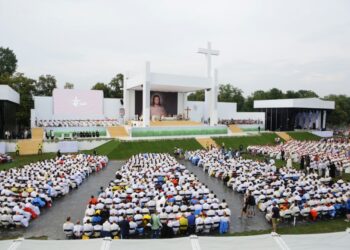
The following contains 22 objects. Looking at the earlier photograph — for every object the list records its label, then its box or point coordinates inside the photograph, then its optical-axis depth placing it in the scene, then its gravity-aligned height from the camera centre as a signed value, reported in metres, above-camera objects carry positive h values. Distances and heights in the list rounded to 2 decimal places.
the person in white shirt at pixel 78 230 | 9.11 -3.56
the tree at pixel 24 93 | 36.41 +2.63
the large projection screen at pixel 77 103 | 37.41 +1.59
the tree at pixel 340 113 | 61.69 +0.81
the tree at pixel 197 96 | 67.75 +4.65
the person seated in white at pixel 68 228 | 9.18 -3.53
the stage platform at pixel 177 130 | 30.28 -1.62
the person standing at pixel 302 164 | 20.05 -3.23
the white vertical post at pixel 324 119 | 47.97 -0.37
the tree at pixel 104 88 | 51.34 +4.83
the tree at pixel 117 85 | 53.56 +5.54
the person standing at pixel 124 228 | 9.19 -3.52
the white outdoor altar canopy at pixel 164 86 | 33.09 +3.68
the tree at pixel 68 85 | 53.34 +5.39
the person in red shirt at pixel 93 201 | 11.03 -3.27
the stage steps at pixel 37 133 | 30.92 -1.98
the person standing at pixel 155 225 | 9.52 -3.55
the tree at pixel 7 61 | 54.53 +10.06
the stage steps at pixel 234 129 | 38.85 -1.72
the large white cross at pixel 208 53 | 37.56 +8.05
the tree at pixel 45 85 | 45.44 +4.57
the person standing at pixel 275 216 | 10.03 -3.41
